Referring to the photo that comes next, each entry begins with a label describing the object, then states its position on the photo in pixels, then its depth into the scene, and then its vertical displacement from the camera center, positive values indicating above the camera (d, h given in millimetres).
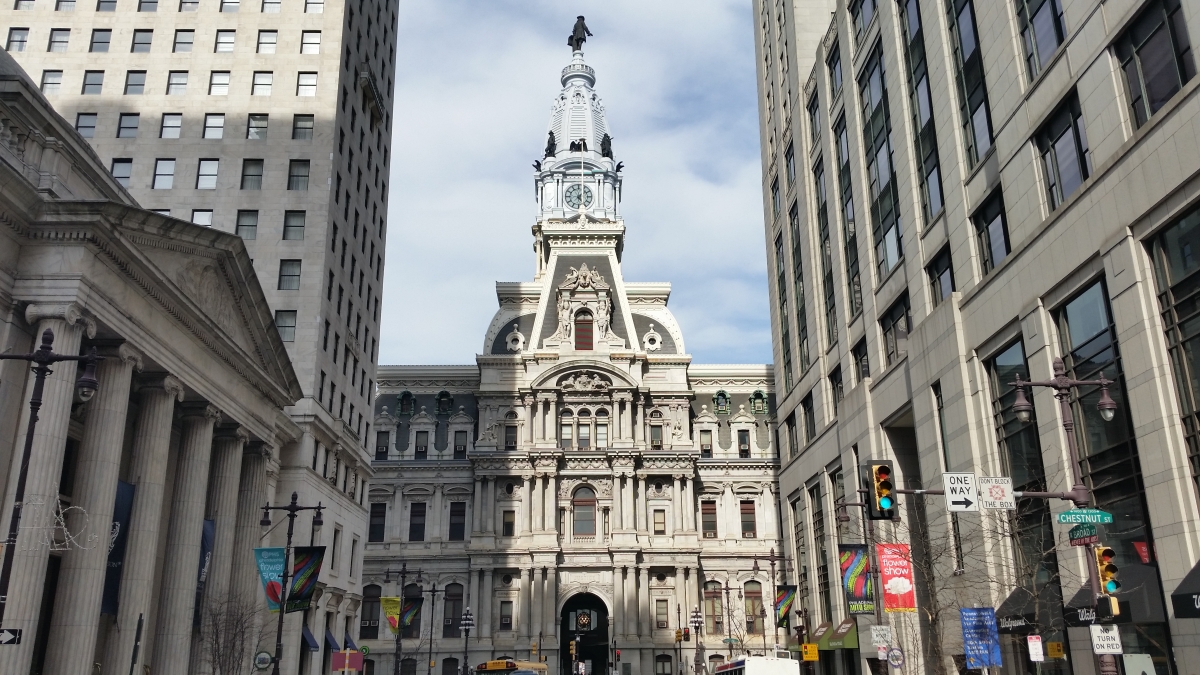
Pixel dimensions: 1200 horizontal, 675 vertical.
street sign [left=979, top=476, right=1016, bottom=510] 20562 +2918
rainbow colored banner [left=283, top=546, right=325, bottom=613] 34938 +2430
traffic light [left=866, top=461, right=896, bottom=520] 20219 +2955
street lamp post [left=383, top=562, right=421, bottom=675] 44062 +900
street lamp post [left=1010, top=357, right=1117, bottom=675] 17609 +4008
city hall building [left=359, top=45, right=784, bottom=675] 75938 +12142
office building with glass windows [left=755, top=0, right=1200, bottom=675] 22078 +9988
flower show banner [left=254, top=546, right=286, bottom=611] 33969 +2752
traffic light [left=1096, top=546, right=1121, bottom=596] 16578 +1078
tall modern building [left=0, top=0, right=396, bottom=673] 50938 +26619
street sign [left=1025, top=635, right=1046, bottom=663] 20852 -227
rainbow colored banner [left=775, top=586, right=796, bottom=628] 49125 +1775
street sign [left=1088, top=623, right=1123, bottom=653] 16594 -79
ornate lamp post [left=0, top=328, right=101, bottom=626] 17516 +4502
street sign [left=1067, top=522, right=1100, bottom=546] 17188 +1718
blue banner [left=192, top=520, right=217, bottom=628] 39844 +3319
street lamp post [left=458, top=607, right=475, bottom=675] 57750 +1257
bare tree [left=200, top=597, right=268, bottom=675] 38062 +399
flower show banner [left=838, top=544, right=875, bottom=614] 36250 +2311
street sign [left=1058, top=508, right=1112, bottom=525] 17250 +2051
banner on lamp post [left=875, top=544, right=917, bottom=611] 28297 +1658
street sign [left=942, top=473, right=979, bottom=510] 20656 +2976
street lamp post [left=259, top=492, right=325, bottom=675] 33469 +3218
